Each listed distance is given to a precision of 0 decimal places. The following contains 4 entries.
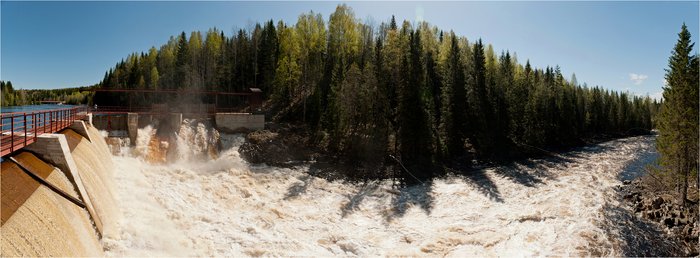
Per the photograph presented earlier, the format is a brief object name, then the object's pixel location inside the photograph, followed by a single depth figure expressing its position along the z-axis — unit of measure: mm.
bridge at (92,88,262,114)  36938
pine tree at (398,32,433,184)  35244
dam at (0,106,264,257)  9531
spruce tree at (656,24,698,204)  23406
